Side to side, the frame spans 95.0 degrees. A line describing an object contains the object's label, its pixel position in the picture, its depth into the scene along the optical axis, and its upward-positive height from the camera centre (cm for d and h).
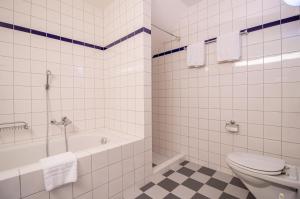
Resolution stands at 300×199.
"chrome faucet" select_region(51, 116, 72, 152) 173 -31
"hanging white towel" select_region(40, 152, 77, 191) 96 -52
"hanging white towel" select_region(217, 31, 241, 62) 163 +62
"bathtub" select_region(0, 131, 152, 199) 88 -59
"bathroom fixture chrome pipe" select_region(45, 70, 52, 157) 167 +11
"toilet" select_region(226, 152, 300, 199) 102 -61
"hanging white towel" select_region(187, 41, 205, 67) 195 +64
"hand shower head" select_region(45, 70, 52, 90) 167 +25
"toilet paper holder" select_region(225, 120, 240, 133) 167 -35
